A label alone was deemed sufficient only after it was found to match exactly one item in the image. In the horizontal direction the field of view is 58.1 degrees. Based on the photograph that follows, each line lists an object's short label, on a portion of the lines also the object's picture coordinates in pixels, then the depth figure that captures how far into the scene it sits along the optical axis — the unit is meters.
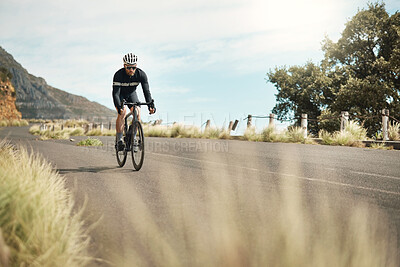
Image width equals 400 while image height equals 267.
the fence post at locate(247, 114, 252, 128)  23.16
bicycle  7.59
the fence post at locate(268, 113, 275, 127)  21.52
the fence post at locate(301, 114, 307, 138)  19.16
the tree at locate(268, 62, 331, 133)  34.91
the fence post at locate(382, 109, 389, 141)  17.05
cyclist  7.54
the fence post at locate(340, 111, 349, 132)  18.86
